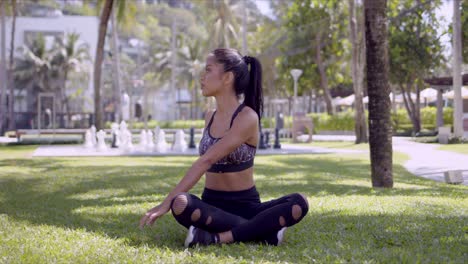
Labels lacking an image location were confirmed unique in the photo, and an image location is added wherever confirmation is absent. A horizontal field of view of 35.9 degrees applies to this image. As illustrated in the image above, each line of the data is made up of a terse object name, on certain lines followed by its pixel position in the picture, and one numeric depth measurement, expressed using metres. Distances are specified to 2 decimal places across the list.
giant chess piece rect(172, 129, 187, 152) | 25.77
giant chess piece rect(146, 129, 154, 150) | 26.37
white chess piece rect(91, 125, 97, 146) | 28.27
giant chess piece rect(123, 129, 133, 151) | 25.62
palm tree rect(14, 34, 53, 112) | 65.88
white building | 71.75
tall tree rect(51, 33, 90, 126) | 66.44
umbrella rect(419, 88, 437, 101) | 51.13
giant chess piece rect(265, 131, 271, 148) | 29.14
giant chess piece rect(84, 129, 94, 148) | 28.67
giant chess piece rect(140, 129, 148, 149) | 26.56
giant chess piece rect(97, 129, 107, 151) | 25.83
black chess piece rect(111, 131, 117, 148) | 28.58
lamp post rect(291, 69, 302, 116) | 34.09
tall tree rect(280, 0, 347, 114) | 46.75
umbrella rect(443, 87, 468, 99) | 35.93
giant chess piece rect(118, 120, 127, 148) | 25.80
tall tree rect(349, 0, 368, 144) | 31.38
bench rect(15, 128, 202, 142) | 33.69
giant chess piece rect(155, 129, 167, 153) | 25.73
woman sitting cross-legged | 5.21
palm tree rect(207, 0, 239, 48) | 49.81
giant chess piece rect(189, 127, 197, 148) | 28.27
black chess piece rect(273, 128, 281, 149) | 28.06
